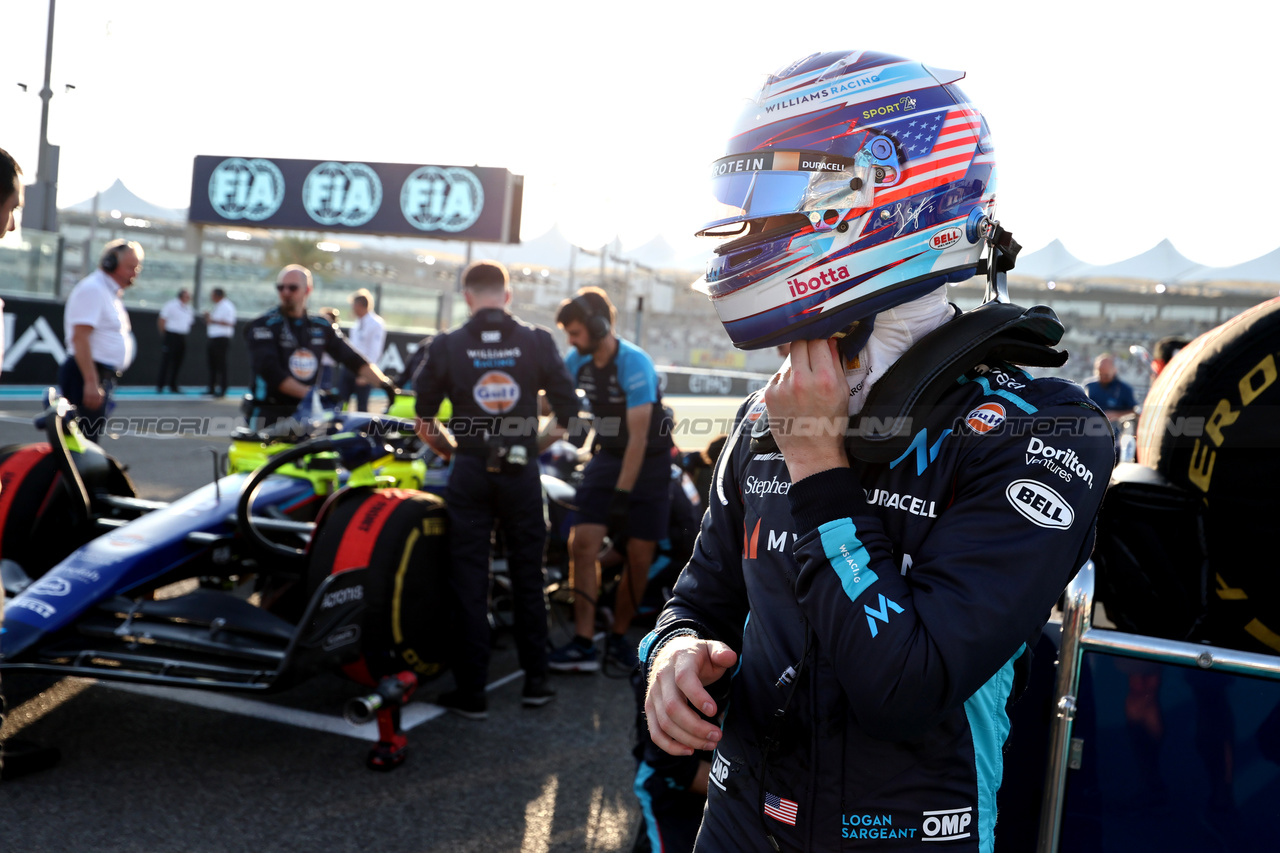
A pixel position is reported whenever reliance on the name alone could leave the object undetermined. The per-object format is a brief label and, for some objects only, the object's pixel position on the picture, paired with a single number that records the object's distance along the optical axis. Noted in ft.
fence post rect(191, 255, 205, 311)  61.52
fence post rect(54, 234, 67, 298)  50.26
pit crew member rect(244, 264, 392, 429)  22.25
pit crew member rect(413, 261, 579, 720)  12.97
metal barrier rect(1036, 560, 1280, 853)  6.03
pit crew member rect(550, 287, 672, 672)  15.58
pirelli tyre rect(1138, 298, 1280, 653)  6.20
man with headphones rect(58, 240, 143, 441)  20.49
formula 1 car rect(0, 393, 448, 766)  10.78
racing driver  3.22
